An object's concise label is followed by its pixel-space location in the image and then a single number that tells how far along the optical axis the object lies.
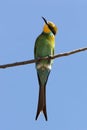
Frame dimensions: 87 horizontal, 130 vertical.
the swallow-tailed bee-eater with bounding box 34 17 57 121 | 6.20
